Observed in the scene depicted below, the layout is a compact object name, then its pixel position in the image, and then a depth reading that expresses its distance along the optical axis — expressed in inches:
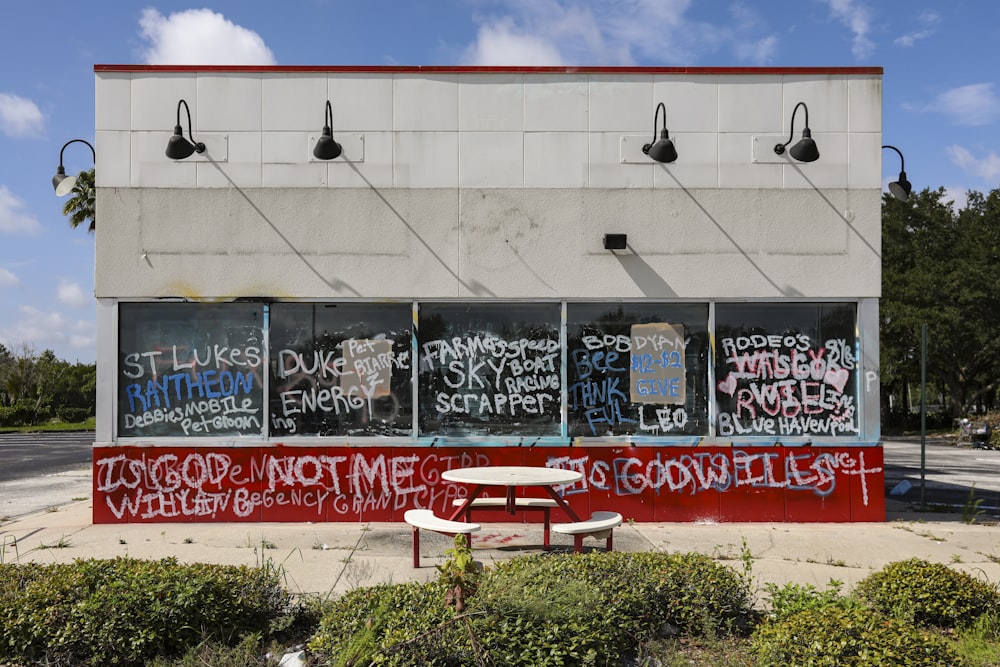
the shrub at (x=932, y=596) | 196.2
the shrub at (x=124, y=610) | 171.5
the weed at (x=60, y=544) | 303.7
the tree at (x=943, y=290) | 1246.3
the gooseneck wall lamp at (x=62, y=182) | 360.2
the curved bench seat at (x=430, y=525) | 260.2
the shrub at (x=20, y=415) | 1445.6
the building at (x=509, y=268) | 358.9
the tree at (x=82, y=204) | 979.3
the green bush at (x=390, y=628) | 155.6
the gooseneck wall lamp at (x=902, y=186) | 376.8
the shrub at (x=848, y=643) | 150.3
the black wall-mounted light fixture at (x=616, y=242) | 358.9
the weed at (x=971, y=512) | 369.1
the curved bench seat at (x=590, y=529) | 265.7
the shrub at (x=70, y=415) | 1535.4
